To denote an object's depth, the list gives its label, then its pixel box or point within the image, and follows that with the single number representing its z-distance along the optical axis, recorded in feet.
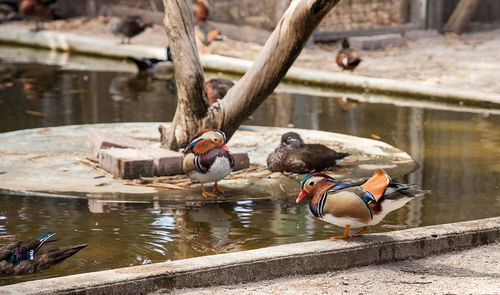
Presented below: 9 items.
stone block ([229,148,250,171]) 48.61
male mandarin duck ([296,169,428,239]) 31.27
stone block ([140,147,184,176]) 47.14
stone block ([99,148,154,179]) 46.01
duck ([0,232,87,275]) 30.89
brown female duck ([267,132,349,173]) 47.19
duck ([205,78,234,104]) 59.65
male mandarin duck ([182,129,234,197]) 42.06
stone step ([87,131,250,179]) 46.21
